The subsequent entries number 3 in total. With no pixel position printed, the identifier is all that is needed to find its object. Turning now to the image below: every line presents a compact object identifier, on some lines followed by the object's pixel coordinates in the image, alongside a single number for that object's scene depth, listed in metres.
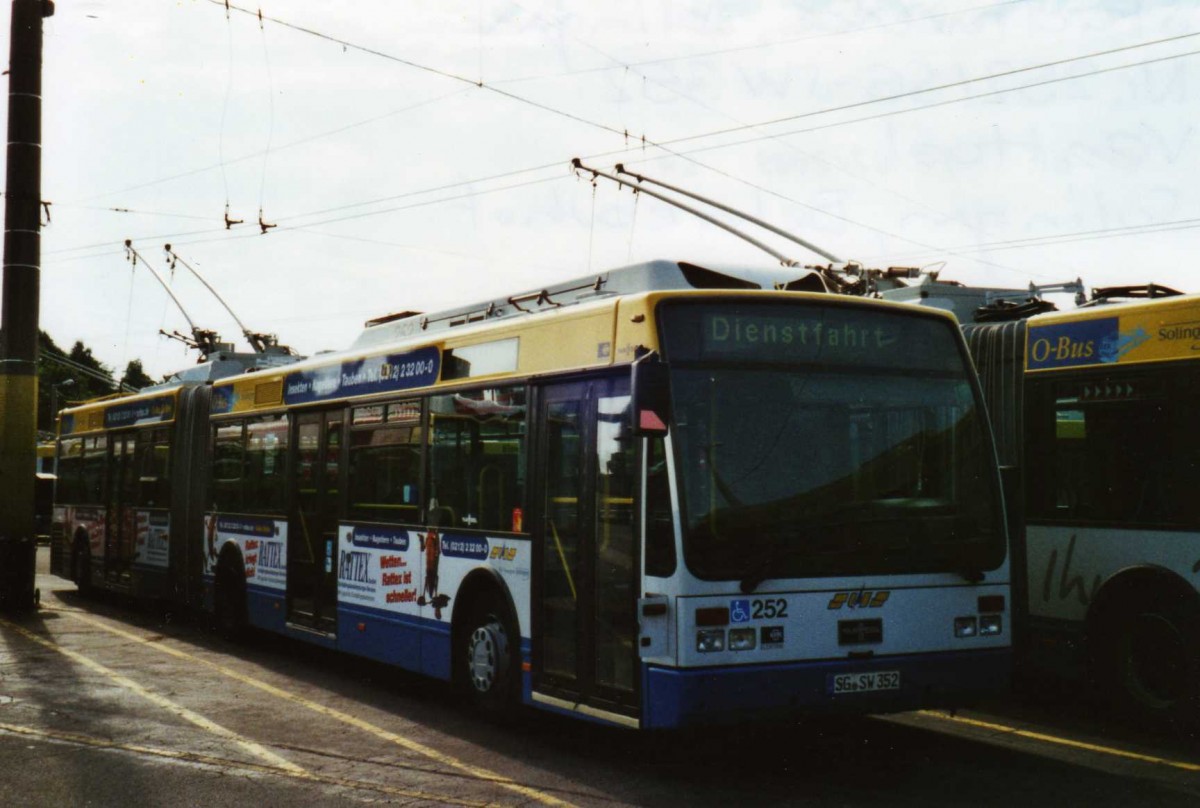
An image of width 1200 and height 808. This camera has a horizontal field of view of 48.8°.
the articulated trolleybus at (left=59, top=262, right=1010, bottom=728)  7.11
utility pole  18.28
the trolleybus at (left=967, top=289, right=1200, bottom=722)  8.71
